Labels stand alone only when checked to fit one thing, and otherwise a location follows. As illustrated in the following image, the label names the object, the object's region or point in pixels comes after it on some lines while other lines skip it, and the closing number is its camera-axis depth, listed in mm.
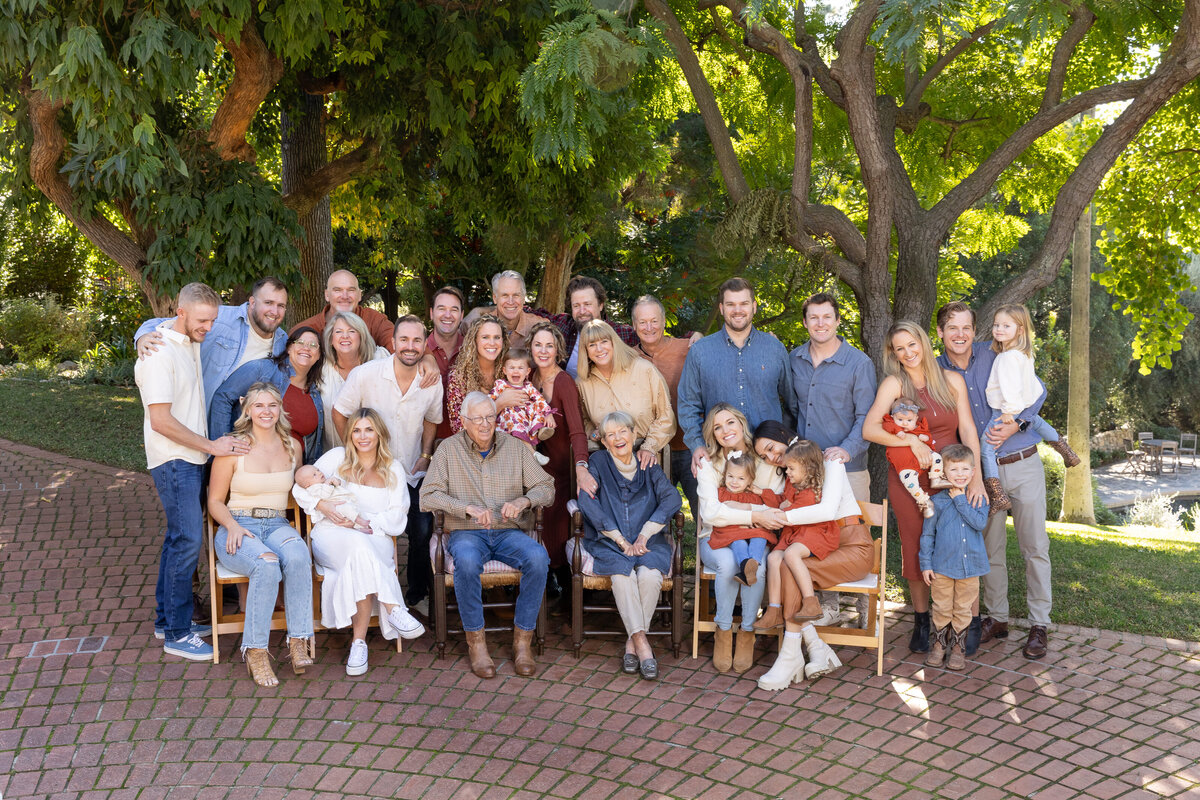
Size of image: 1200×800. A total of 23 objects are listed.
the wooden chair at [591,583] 5477
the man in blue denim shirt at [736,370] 5918
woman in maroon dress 5855
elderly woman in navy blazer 5434
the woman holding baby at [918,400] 5496
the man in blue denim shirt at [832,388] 5750
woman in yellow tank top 5184
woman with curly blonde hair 5805
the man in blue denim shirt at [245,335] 5781
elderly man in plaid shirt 5348
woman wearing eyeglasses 5684
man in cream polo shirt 5285
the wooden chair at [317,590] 5441
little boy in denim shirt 5316
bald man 6168
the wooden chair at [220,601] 5336
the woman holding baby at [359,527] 5328
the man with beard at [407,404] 5824
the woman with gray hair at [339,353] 5898
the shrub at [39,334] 19719
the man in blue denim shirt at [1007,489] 5594
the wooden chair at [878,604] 5250
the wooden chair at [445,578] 5434
